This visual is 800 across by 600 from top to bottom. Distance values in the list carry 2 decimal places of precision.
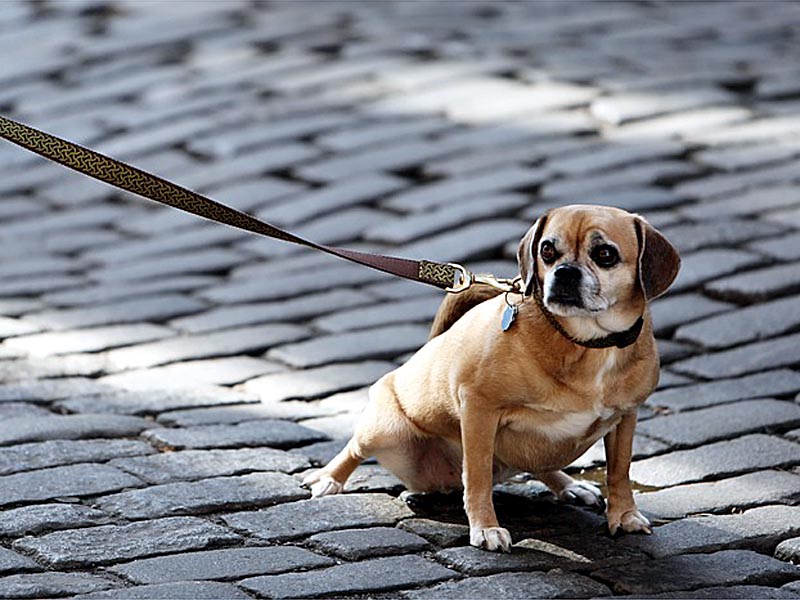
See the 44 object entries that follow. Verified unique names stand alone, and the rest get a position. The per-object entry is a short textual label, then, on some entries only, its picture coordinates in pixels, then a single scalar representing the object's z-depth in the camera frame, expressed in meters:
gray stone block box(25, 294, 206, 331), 10.82
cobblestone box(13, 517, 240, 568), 6.52
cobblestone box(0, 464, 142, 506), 7.31
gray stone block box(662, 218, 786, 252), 11.29
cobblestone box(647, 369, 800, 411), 8.87
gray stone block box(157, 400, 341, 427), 8.74
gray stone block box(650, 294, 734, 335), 10.16
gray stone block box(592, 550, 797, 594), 6.32
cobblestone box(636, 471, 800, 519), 7.28
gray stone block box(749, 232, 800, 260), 10.89
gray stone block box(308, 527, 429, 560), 6.66
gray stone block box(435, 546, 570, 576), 6.50
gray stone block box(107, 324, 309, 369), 10.02
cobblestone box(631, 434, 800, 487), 7.78
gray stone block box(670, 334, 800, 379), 9.32
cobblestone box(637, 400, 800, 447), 8.28
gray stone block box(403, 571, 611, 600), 6.19
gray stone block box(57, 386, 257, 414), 8.94
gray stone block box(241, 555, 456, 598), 6.15
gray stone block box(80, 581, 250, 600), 6.01
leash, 7.03
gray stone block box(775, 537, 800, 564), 6.62
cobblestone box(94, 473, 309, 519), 7.18
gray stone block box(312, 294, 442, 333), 10.55
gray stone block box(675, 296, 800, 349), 9.78
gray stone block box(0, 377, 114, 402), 9.15
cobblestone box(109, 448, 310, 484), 7.71
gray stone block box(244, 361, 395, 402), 9.34
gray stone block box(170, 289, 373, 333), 10.73
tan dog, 6.51
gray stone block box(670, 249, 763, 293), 10.70
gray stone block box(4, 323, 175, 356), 10.23
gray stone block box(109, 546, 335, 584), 6.31
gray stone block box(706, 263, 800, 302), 10.27
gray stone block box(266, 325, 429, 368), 9.91
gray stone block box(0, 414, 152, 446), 8.23
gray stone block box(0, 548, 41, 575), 6.32
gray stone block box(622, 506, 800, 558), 6.77
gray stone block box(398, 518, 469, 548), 6.88
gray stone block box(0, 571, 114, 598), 6.04
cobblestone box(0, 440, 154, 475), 7.77
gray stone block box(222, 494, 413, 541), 6.97
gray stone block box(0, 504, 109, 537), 6.85
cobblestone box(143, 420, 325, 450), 8.30
